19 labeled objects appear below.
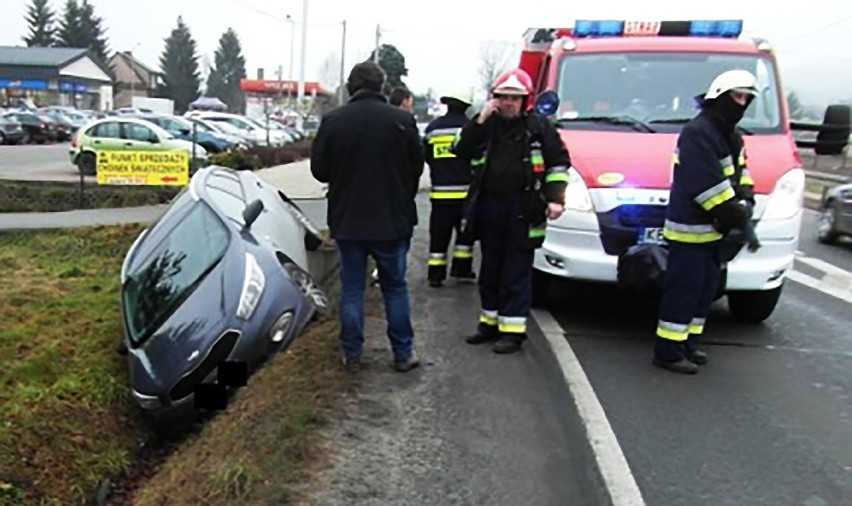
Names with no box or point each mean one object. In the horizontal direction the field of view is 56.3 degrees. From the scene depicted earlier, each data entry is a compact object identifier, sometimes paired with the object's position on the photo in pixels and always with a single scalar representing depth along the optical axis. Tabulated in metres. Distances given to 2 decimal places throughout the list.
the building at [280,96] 60.91
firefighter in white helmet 4.72
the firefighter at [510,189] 5.07
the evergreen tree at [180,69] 100.56
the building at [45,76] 68.19
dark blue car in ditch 5.03
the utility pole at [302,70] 39.10
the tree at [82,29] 94.12
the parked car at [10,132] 34.72
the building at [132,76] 100.06
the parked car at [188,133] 26.70
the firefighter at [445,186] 7.18
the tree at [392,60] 45.41
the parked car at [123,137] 21.09
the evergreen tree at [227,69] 120.06
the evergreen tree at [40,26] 92.69
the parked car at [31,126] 36.34
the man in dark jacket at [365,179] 4.54
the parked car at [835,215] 11.62
